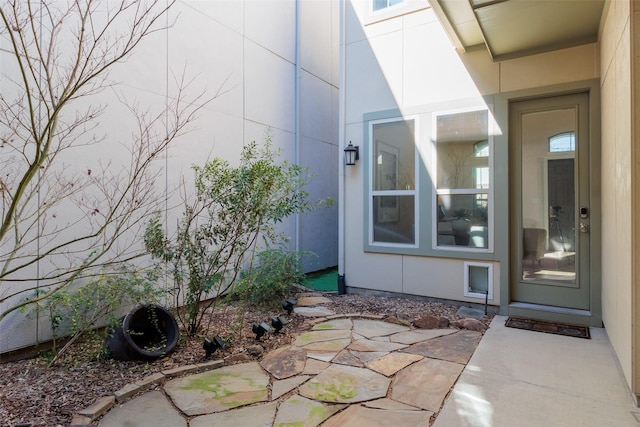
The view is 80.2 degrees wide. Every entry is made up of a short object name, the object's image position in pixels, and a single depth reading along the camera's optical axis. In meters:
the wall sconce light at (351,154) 5.14
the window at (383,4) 4.92
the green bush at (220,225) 3.33
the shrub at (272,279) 4.52
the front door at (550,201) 3.86
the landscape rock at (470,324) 3.69
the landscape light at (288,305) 4.22
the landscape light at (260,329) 3.38
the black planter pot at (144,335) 2.95
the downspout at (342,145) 5.30
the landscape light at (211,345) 3.02
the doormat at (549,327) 3.54
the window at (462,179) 4.33
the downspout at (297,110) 6.21
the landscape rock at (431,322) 3.78
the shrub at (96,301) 3.05
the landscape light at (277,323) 3.61
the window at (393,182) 4.81
